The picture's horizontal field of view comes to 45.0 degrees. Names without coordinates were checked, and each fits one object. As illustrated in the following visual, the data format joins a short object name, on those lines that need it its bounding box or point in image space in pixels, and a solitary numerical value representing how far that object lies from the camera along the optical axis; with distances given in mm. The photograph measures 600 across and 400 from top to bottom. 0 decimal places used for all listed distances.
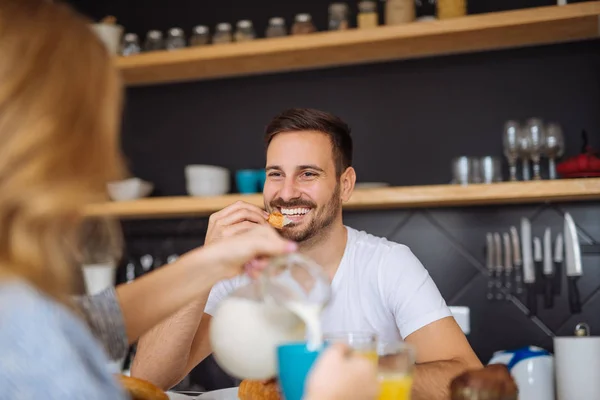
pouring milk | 835
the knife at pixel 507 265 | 2689
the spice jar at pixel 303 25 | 2832
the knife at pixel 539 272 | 2713
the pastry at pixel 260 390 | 1134
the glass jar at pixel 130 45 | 3088
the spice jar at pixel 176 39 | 3031
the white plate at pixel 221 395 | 1300
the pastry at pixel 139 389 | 1068
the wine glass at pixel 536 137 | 2568
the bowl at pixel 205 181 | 2902
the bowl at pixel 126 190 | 3039
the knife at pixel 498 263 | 2707
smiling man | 1616
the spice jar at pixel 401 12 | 2705
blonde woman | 678
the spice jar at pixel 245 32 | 2941
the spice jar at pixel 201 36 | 2992
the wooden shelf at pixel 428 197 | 2430
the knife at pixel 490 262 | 2727
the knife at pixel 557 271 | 2688
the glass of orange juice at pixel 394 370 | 833
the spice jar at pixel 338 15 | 2818
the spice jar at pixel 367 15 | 2740
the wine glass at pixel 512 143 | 2605
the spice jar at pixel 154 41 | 3074
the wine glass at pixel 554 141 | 2574
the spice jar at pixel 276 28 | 2879
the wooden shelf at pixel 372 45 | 2516
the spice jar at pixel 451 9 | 2617
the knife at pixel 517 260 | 2678
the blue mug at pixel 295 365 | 800
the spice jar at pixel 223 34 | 2945
